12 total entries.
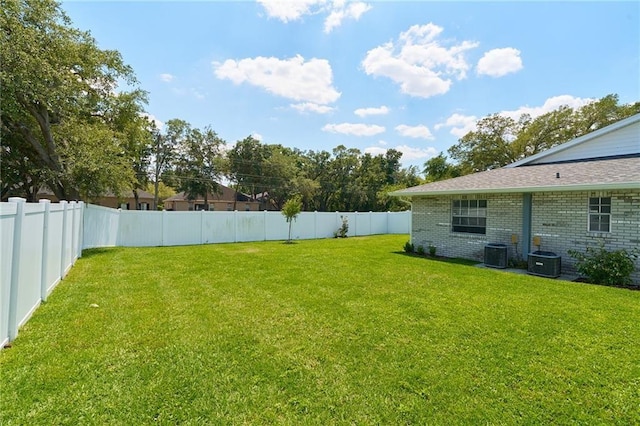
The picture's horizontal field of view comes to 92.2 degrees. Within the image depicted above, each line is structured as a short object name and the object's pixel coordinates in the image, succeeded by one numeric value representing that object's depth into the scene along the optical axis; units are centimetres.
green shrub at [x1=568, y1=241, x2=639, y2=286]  680
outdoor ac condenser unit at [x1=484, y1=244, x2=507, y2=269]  885
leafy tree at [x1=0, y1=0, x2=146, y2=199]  963
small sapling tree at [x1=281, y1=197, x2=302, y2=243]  1538
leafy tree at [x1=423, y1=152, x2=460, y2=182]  3128
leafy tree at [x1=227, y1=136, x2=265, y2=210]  3772
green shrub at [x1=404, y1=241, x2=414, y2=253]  1199
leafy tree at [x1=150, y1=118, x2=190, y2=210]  3381
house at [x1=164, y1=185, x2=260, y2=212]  3949
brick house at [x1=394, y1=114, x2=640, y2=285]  743
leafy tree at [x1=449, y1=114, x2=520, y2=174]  2898
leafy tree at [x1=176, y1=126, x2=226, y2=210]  3519
